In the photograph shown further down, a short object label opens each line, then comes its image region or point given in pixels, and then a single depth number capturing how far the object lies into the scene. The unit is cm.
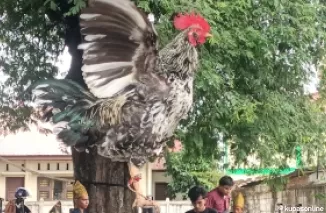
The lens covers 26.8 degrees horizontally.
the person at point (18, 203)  630
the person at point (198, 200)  533
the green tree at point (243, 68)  608
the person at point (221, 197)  577
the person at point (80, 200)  518
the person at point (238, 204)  566
